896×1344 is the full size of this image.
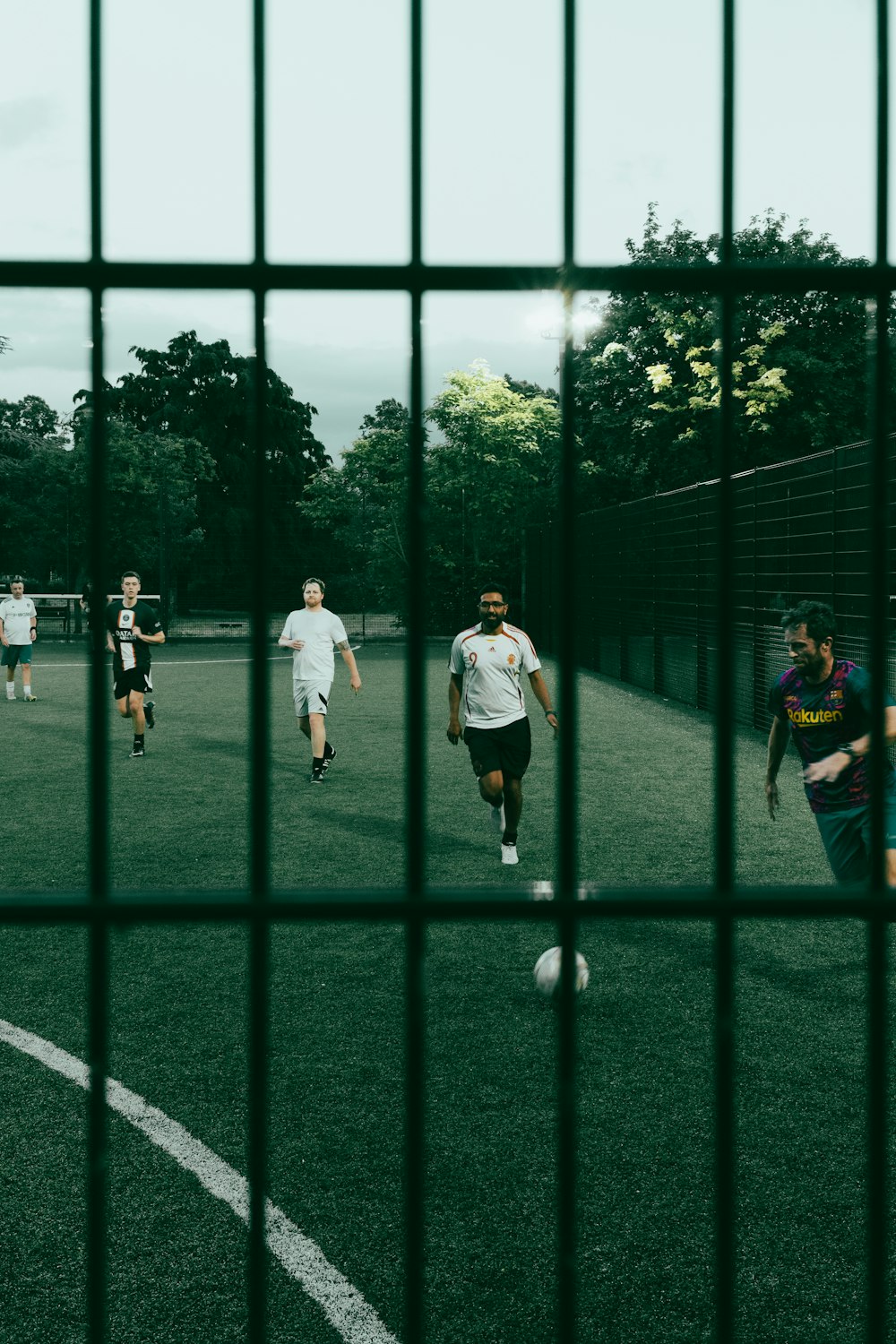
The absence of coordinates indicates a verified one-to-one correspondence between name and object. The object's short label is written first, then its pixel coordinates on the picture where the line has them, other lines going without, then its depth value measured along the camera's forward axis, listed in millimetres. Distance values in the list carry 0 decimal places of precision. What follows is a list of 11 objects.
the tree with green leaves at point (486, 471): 37875
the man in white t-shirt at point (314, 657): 13211
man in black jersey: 15102
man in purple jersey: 6859
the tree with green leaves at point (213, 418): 48188
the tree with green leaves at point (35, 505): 42781
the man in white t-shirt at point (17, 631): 21516
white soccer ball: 6230
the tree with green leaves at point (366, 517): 36500
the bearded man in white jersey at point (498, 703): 9633
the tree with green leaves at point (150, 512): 37062
